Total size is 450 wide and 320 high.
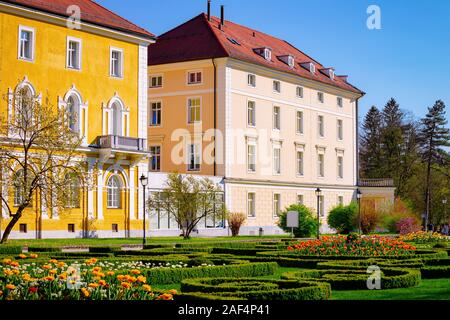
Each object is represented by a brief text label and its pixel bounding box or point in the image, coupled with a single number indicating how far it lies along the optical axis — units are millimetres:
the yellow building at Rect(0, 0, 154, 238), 33312
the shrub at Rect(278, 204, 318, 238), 41125
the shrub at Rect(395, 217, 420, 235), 43231
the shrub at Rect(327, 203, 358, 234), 47156
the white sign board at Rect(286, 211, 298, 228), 38759
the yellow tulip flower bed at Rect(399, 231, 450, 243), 30688
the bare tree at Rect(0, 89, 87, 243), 28656
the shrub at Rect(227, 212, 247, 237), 42688
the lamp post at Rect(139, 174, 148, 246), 29491
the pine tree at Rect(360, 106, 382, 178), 72312
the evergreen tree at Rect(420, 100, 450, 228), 74750
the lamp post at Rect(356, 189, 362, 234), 43981
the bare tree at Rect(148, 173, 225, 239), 37844
